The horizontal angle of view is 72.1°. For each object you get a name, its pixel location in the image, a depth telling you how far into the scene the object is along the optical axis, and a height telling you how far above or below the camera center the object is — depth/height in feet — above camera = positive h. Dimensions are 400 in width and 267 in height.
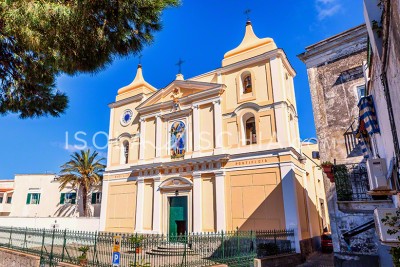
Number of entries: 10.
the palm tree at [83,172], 90.92 +14.80
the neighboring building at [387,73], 13.23 +7.99
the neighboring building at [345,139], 27.58 +8.22
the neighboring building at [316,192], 56.92 +4.53
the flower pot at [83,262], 30.95 -4.82
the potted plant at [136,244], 26.76 -2.60
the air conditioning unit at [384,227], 16.42 -0.93
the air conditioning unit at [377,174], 20.84 +2.81
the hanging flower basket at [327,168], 29.60 +4.61
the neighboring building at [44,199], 97.30 +6.91
